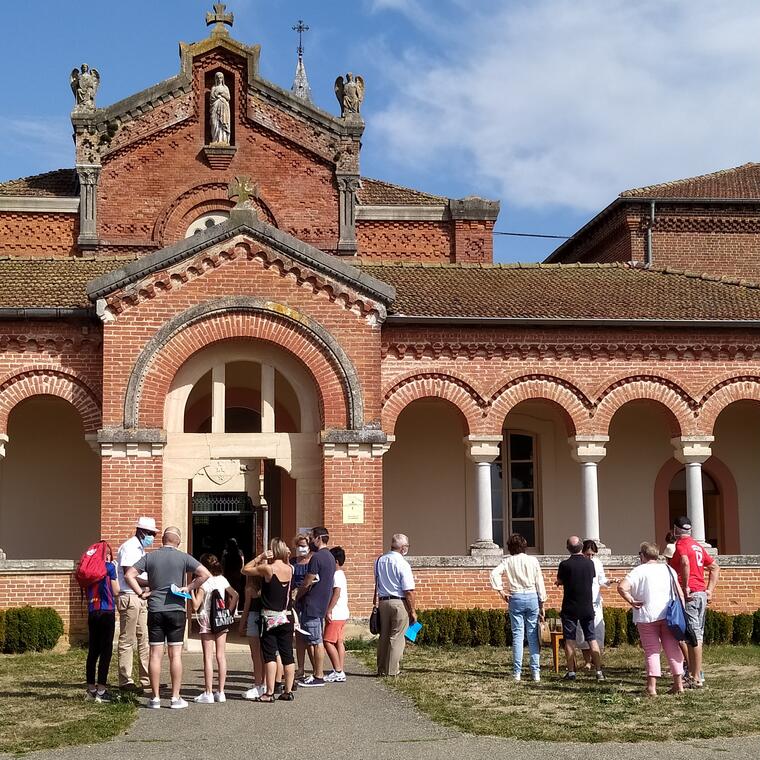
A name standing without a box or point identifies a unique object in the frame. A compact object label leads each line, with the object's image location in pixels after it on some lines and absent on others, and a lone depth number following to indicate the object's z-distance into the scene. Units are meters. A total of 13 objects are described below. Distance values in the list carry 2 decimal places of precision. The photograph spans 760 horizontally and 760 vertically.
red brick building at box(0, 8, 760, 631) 17.27
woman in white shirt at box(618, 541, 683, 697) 11.95
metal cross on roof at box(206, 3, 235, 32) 26.88
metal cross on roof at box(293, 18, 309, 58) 64.06
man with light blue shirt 13.26
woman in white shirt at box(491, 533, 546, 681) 12.77
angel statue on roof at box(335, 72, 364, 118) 26.63
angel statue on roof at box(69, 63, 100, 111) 25.86
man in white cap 12.24
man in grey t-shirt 11.34
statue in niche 25.92
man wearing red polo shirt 12.47
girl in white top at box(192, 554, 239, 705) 11.62
